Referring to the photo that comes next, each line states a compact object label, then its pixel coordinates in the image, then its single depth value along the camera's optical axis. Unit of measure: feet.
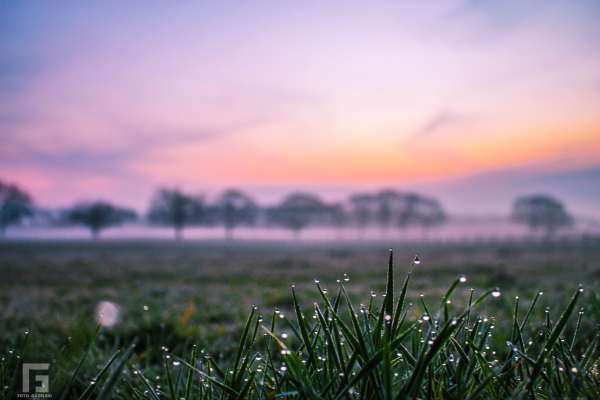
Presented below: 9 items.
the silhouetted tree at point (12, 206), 269.64
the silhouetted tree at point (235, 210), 321.52
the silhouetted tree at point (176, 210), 290.35
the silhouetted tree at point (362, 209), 361.71
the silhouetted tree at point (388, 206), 356.18
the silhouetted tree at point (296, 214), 341.41
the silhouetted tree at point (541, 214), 339.16
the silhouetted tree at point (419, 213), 356.18
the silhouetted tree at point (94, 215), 273.95
